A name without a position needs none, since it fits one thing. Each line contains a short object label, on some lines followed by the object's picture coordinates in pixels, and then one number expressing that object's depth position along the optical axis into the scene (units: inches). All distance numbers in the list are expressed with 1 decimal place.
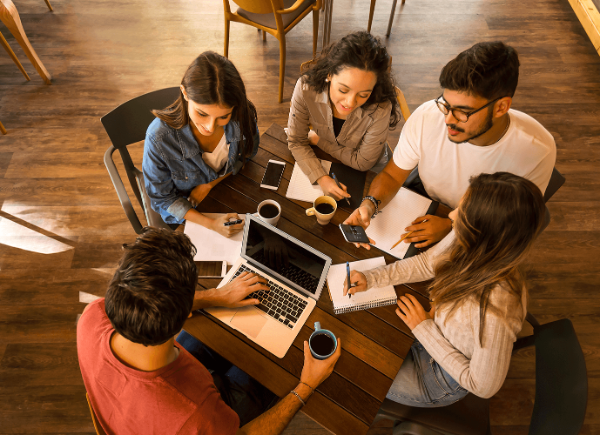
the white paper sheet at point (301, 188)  64.4
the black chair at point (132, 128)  68.5
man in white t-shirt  51.2
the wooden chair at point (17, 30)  109.3
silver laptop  52.5
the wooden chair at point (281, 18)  109.6
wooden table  48.3
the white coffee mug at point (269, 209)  58.4
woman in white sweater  43.7
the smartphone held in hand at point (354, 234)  58.8
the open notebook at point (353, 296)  54.6
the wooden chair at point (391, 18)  129.1
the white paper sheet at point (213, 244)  58.2
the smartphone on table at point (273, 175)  65.0
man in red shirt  37.7
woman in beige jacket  60.9
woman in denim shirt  54.4
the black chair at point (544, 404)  47.8
